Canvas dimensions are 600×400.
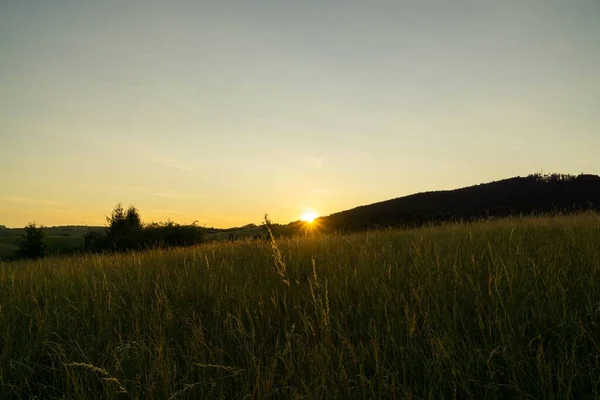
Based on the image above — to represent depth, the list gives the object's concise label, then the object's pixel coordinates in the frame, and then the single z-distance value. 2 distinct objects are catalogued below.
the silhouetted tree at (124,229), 21.62
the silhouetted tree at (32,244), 30.38
